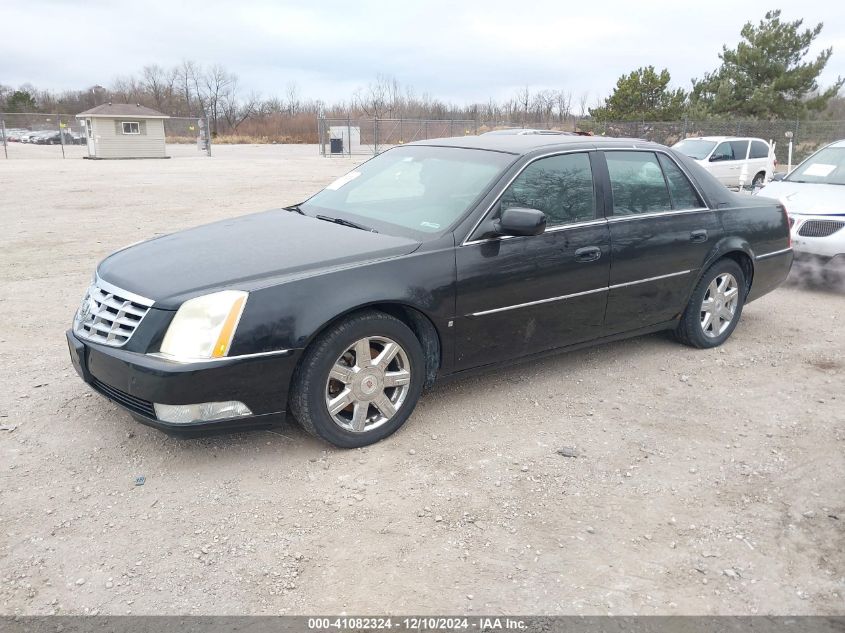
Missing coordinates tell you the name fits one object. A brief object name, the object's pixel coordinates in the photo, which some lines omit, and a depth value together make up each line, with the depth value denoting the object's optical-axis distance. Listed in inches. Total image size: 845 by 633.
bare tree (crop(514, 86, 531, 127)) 2728.8
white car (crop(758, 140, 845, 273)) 297.7
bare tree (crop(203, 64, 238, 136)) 3253.0
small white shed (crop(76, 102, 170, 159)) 1246.3
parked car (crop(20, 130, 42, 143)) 2038.3
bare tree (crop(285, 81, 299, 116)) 3204.2
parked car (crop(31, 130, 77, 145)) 2005.4
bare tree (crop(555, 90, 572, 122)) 2635.3
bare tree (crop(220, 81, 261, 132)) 3176.7
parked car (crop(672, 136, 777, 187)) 683.4
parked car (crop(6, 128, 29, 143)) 2108.8
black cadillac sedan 132.0
